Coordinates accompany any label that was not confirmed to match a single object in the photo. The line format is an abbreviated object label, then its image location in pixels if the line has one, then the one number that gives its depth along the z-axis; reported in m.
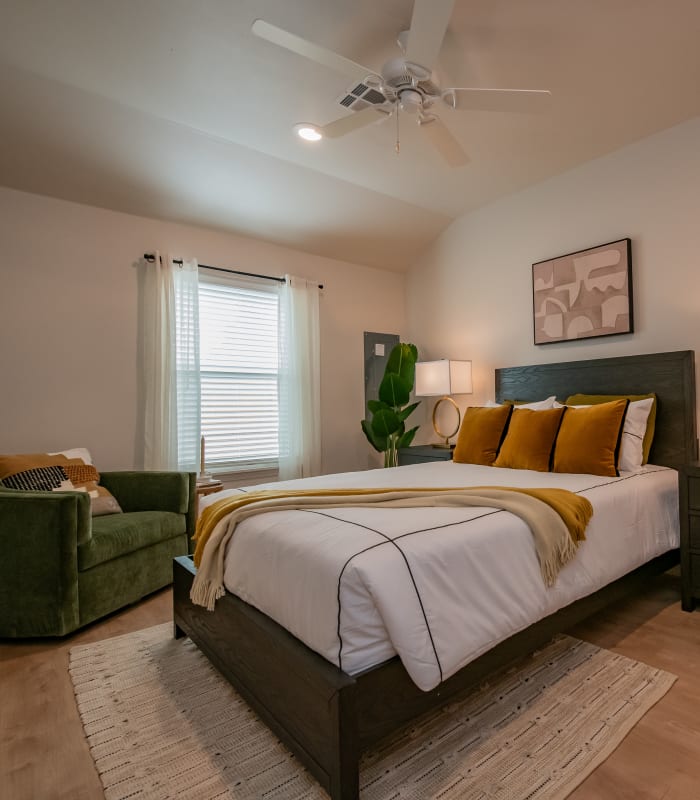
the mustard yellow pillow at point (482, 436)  3.11
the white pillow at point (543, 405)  3.17
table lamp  3.97
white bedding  1.23
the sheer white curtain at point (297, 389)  4.10
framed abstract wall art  3.21
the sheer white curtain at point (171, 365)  3.41
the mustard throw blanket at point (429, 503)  1.68
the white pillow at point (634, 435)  2.62
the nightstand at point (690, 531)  2.35
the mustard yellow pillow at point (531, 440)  2.75
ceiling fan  1.73
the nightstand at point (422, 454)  3.85
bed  1.17
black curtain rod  3.46
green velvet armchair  2.13
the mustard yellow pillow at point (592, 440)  2.53
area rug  1.31
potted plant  4.18
